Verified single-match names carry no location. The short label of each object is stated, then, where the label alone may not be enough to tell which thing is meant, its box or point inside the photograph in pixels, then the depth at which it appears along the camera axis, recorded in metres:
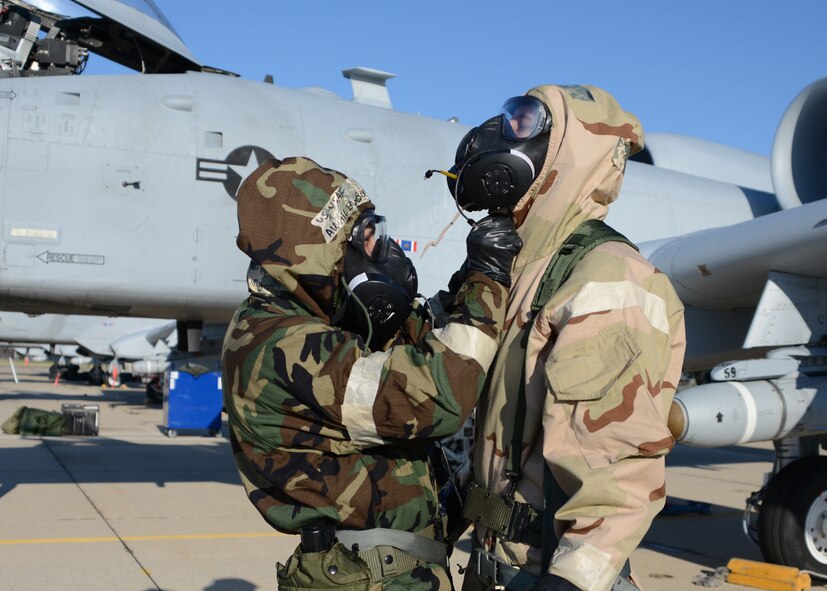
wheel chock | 5.51
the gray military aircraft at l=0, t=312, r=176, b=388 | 27.67
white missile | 5.41
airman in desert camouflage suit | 1.93
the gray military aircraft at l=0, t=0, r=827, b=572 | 5.91
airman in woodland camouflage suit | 2.24
